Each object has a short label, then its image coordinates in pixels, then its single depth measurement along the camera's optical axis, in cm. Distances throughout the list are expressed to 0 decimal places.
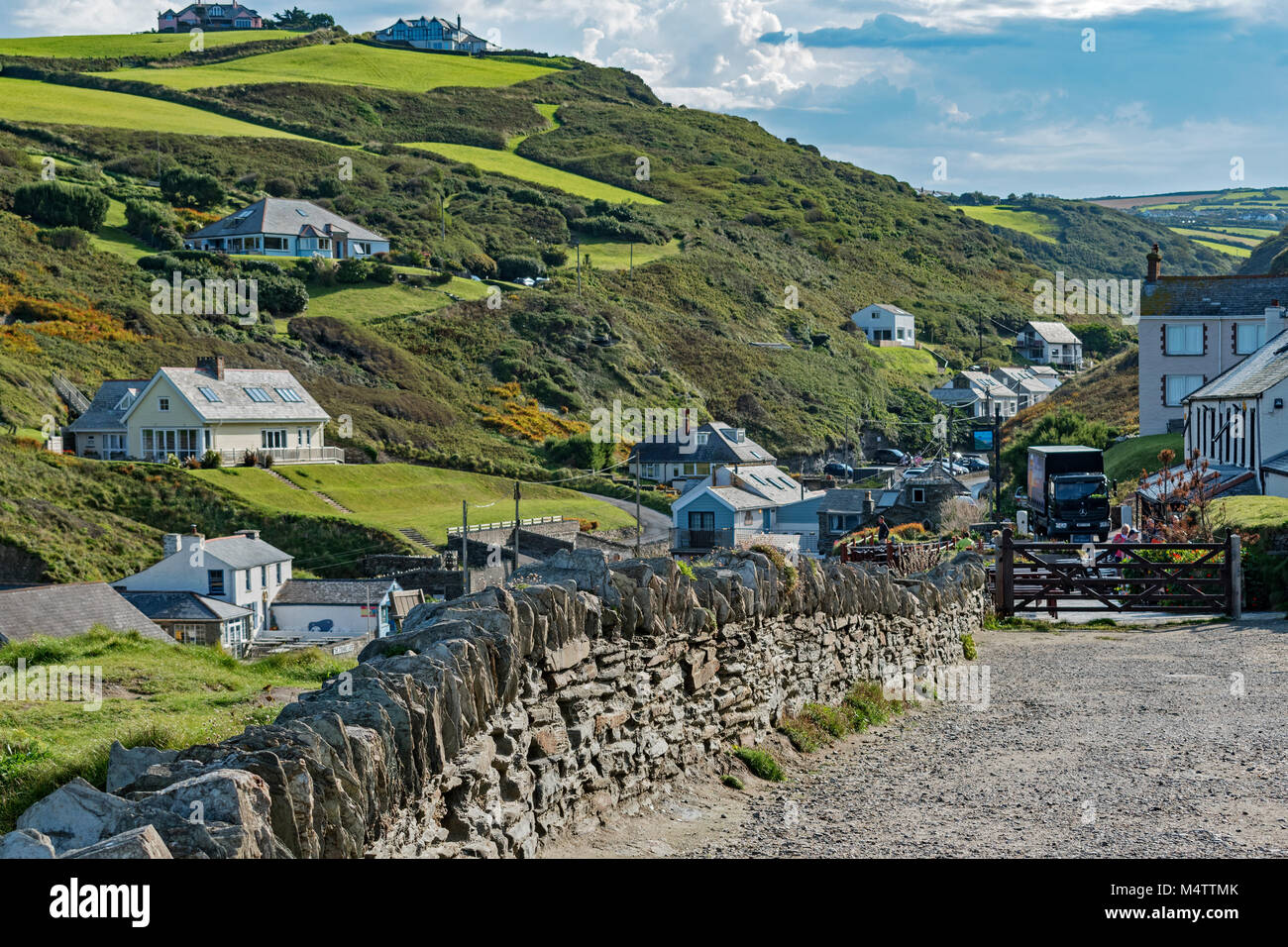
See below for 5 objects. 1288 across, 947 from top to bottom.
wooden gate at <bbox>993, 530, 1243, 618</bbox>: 2225
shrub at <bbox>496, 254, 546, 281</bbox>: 11794
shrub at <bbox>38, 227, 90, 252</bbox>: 8806
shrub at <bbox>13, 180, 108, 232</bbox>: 9312
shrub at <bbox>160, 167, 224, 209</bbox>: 11444
